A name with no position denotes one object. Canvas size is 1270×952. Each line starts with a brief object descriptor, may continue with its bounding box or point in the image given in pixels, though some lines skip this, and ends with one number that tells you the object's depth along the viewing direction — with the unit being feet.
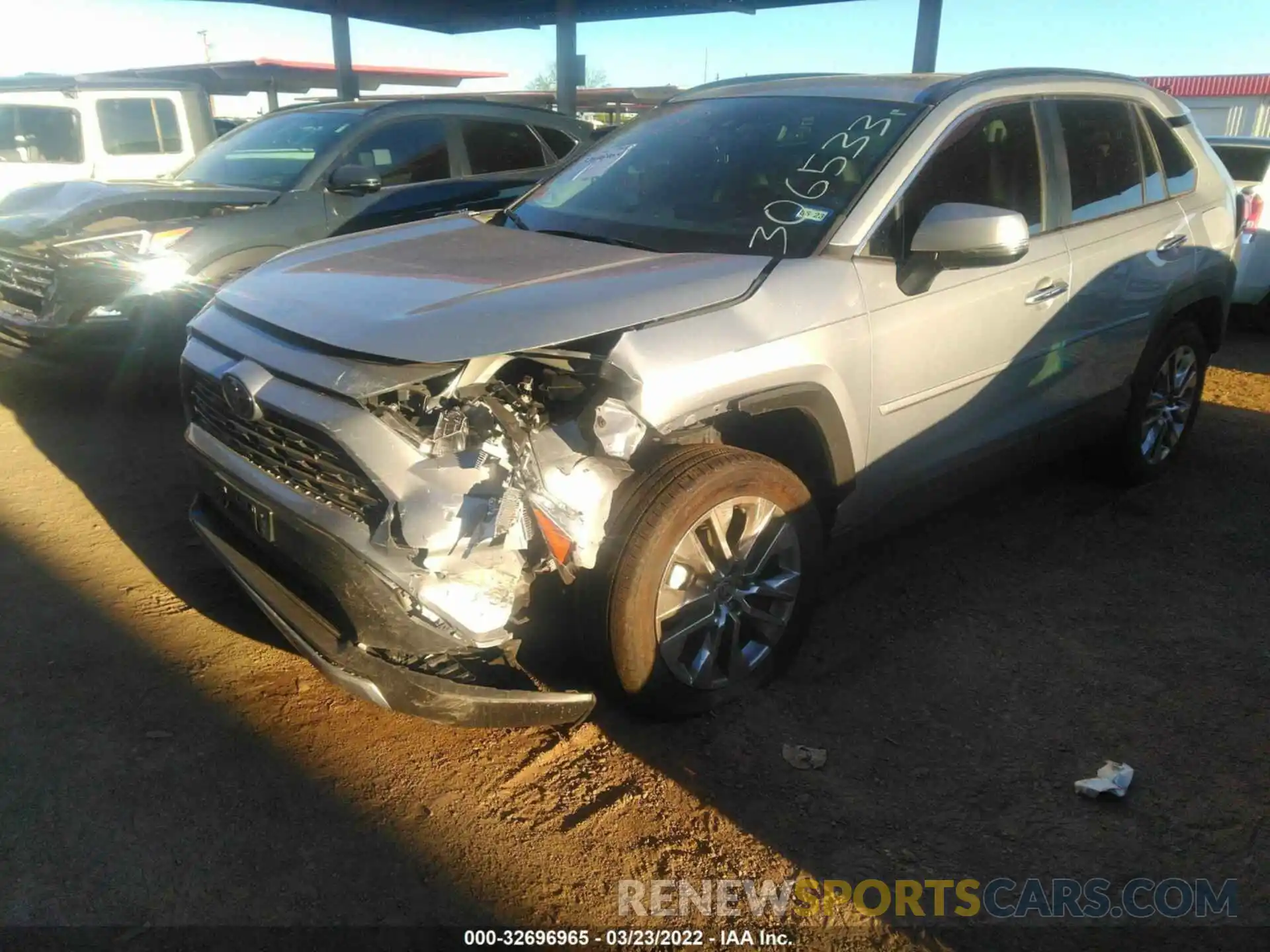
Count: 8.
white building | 92.12
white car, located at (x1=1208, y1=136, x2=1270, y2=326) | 27.35
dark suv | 17.56
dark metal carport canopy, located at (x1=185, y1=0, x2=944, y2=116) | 50.44
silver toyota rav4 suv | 8.15
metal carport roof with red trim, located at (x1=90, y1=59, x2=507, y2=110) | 88.02
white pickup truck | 31.63
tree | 212.64
